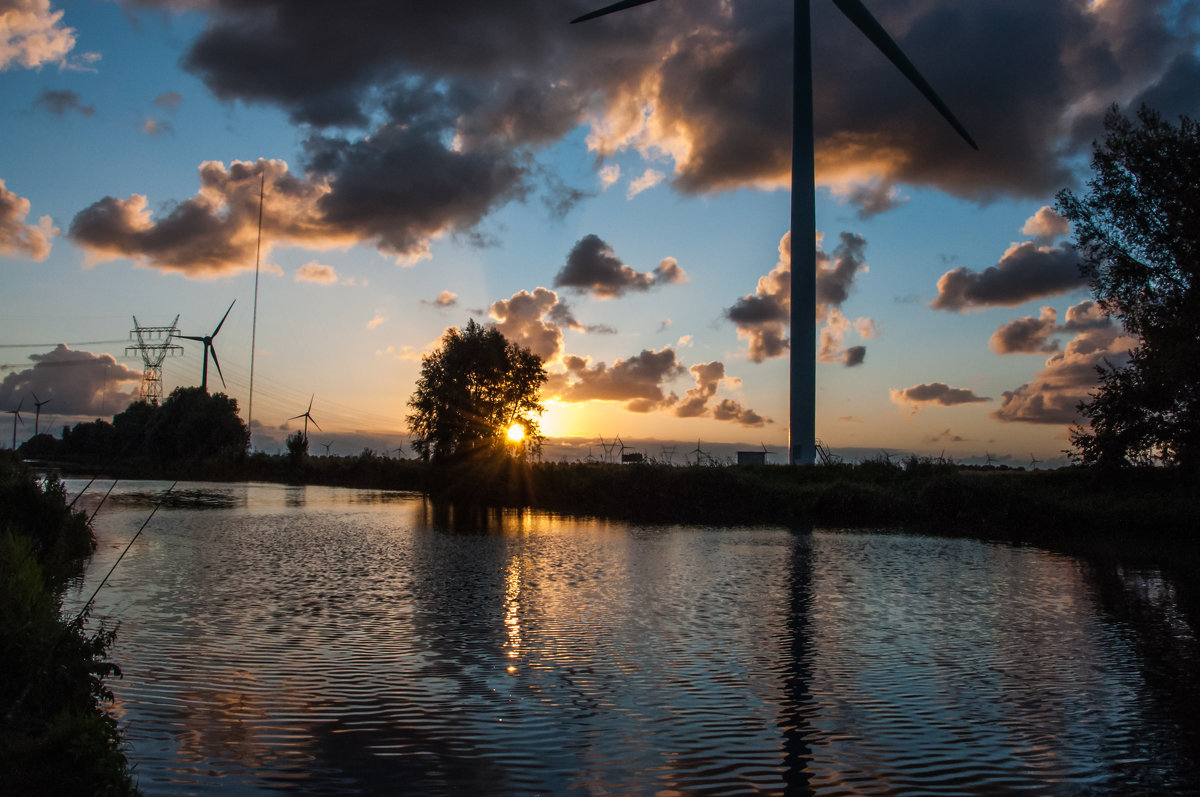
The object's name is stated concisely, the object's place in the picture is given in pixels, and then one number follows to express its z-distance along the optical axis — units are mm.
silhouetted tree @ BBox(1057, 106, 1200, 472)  37938
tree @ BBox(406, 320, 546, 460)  84625
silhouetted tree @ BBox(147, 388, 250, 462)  113188
